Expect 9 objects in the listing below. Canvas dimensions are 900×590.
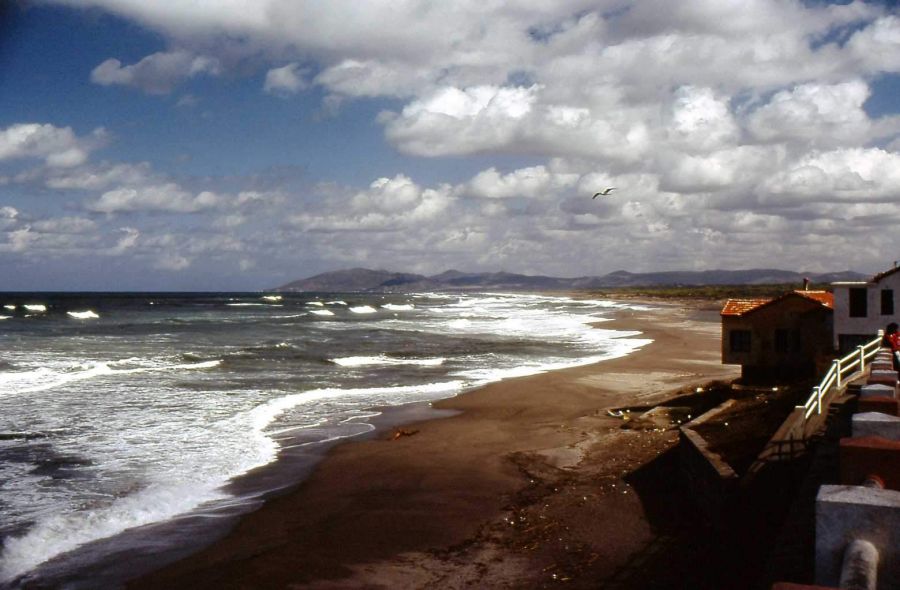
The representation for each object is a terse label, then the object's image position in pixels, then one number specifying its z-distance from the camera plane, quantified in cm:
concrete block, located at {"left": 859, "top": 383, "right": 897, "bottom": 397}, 880
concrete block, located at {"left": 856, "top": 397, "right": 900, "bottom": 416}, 855
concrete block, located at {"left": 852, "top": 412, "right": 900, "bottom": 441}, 632
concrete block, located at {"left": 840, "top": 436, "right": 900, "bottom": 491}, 543
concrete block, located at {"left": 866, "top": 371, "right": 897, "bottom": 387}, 1002
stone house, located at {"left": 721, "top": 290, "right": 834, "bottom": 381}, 2291
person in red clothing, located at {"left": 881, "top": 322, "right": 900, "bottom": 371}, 1327
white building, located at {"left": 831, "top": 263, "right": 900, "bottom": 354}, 2261
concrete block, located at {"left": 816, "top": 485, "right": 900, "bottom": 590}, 404
